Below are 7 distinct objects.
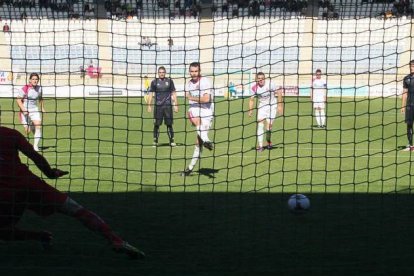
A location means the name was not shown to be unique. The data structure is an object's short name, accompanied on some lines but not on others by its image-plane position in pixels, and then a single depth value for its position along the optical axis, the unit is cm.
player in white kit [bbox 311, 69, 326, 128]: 2036
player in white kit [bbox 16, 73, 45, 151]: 1472
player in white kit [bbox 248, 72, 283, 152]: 1505
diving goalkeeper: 640
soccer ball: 822
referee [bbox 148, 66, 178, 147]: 1608
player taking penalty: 1141
